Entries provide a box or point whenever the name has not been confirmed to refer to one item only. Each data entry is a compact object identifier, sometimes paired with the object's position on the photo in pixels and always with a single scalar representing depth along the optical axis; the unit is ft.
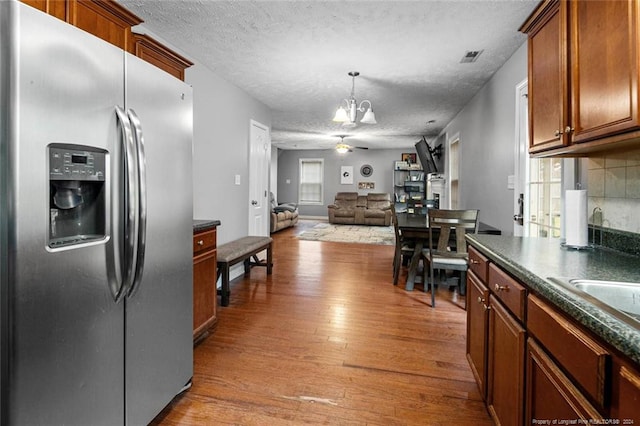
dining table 12.27
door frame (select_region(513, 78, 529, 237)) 9.62
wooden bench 10.72
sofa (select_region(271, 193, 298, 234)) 27.09
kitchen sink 3.61
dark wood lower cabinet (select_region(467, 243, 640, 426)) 2.44
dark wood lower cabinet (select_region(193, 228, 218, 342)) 7.88
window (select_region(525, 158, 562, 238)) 8.19
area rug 24.22
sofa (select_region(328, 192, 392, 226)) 33.68
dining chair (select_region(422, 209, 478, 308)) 10.89
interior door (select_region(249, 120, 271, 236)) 15.80
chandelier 12.96
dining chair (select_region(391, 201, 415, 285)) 13.28
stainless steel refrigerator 3.23
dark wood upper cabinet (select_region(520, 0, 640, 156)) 3.71
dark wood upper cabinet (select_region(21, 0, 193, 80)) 5.37
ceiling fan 27.45
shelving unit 34.65
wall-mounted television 23.52
